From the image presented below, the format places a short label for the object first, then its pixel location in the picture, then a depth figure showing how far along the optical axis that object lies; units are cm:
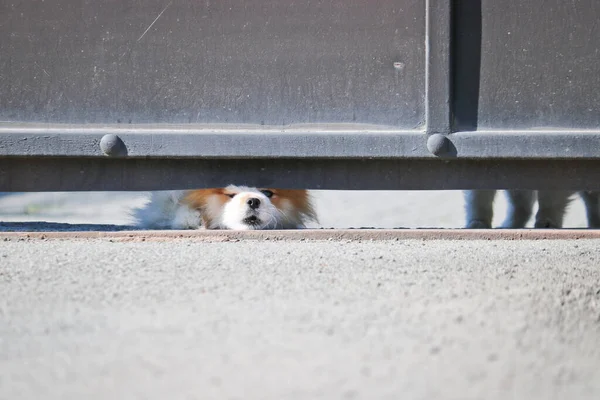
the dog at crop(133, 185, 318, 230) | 809
